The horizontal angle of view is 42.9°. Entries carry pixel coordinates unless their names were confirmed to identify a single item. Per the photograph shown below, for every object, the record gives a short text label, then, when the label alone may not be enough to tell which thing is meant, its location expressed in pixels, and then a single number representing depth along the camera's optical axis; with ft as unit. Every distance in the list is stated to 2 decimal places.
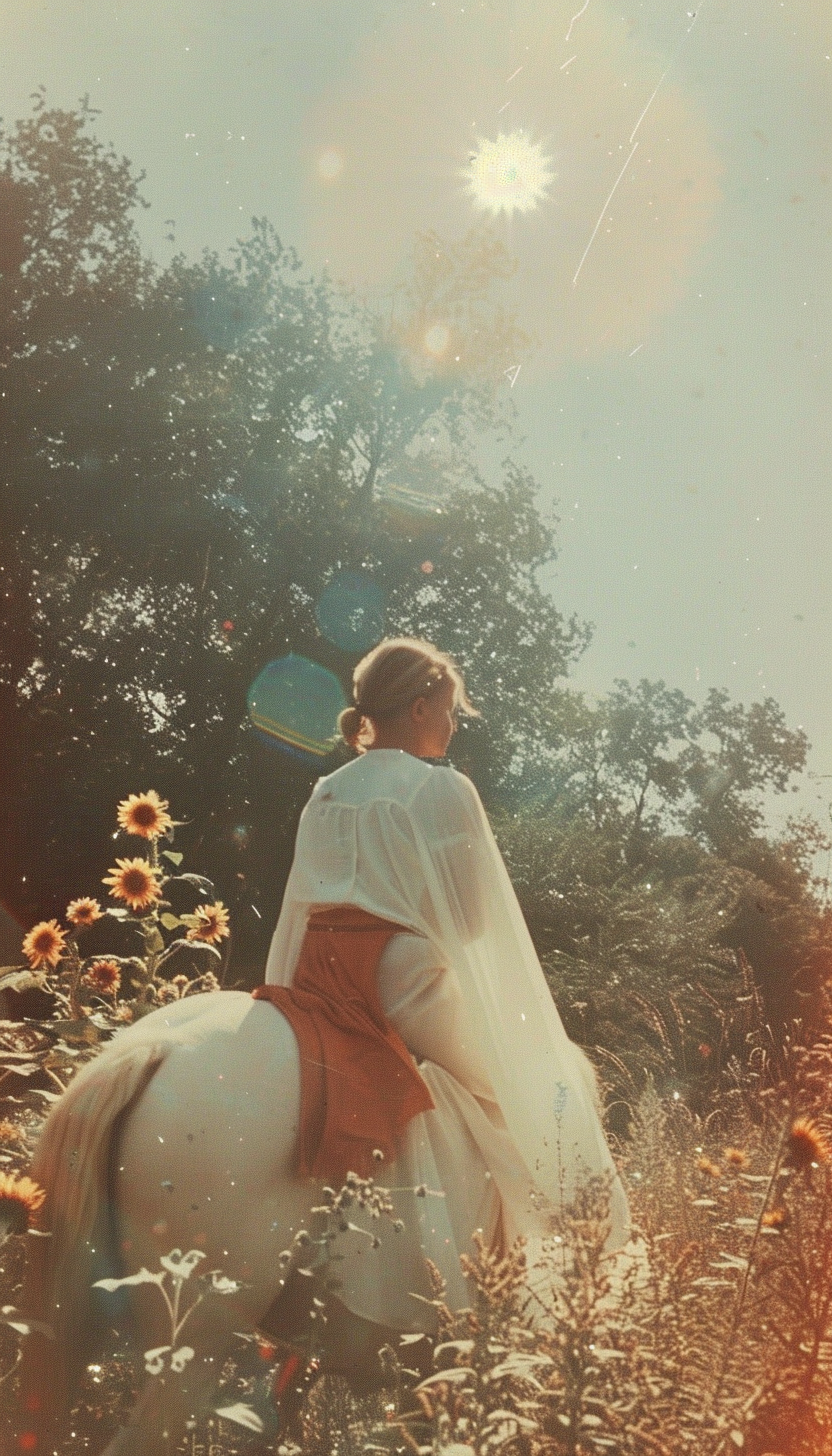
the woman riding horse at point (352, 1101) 7.54
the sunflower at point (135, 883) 12.07
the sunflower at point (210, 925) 12.65
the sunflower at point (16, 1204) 6.83
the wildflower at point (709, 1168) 9.96
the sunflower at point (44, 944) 12.13
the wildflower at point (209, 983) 12.08
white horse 7.32
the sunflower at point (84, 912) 12.06
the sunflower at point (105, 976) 11.87
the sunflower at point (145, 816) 12.15
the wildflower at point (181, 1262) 6.79
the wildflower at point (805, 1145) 7.32
